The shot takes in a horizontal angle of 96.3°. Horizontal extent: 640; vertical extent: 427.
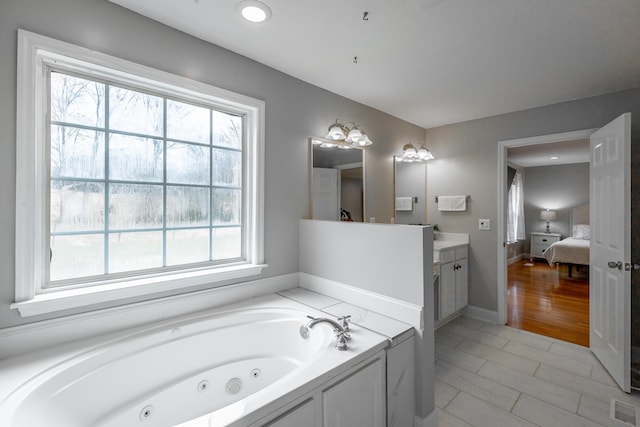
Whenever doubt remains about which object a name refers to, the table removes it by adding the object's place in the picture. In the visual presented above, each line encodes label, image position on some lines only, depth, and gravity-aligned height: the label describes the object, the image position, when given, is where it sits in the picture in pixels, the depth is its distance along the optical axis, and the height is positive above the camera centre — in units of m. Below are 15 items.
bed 4.98 -0.64
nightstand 6.63 -0.65
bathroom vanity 2.96 -0.69
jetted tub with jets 1.14 -0.78
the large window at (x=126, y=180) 1.42 +0.20
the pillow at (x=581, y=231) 5.87 -0.36
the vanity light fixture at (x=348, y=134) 2.55 +0.72
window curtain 6.70 +0.07
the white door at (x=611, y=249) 2.02 -0.27
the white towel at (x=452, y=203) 3.47 +0.13
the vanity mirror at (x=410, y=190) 3.42 +0.29
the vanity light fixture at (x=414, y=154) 3.34 +0.72
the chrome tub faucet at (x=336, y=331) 1.44 -0.63
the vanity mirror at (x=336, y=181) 2.57 +0.31
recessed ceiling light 1.52 +1.12
